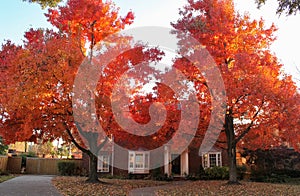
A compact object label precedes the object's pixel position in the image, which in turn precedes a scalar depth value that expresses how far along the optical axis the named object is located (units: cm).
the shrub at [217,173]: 2038
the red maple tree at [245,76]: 1165
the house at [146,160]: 2291
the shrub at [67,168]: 2350
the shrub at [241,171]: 2021
